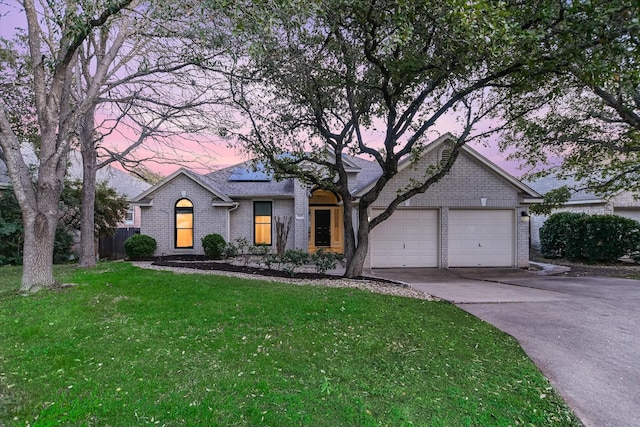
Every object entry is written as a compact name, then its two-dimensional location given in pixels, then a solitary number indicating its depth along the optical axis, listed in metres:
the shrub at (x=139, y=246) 14.45
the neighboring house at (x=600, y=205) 17.48
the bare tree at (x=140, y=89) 7.81
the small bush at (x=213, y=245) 14.80
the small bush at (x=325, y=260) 10.41
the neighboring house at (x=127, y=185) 24.22
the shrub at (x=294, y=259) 10.18
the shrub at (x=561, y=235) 15.35
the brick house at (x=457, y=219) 12.98
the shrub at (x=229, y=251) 14.54
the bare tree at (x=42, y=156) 7.07
